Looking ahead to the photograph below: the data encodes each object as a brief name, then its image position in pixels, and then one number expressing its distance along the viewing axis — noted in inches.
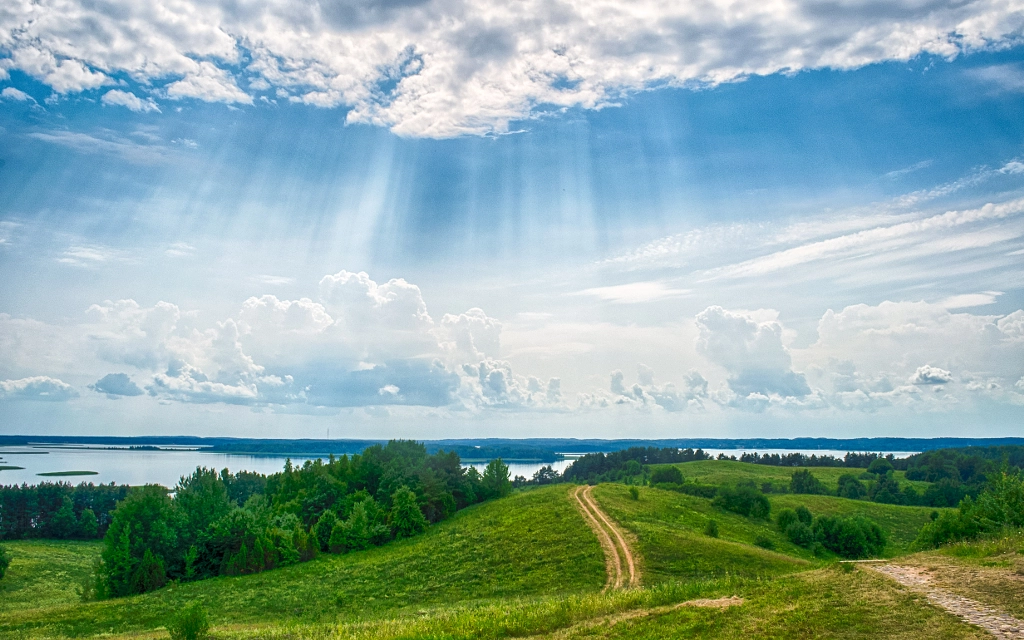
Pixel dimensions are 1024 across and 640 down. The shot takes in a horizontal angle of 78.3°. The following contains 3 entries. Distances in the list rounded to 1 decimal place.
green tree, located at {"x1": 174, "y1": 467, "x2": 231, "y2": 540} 2241.6
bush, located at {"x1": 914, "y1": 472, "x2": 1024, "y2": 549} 1355.8
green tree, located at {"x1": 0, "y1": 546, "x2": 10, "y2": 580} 2733.8
